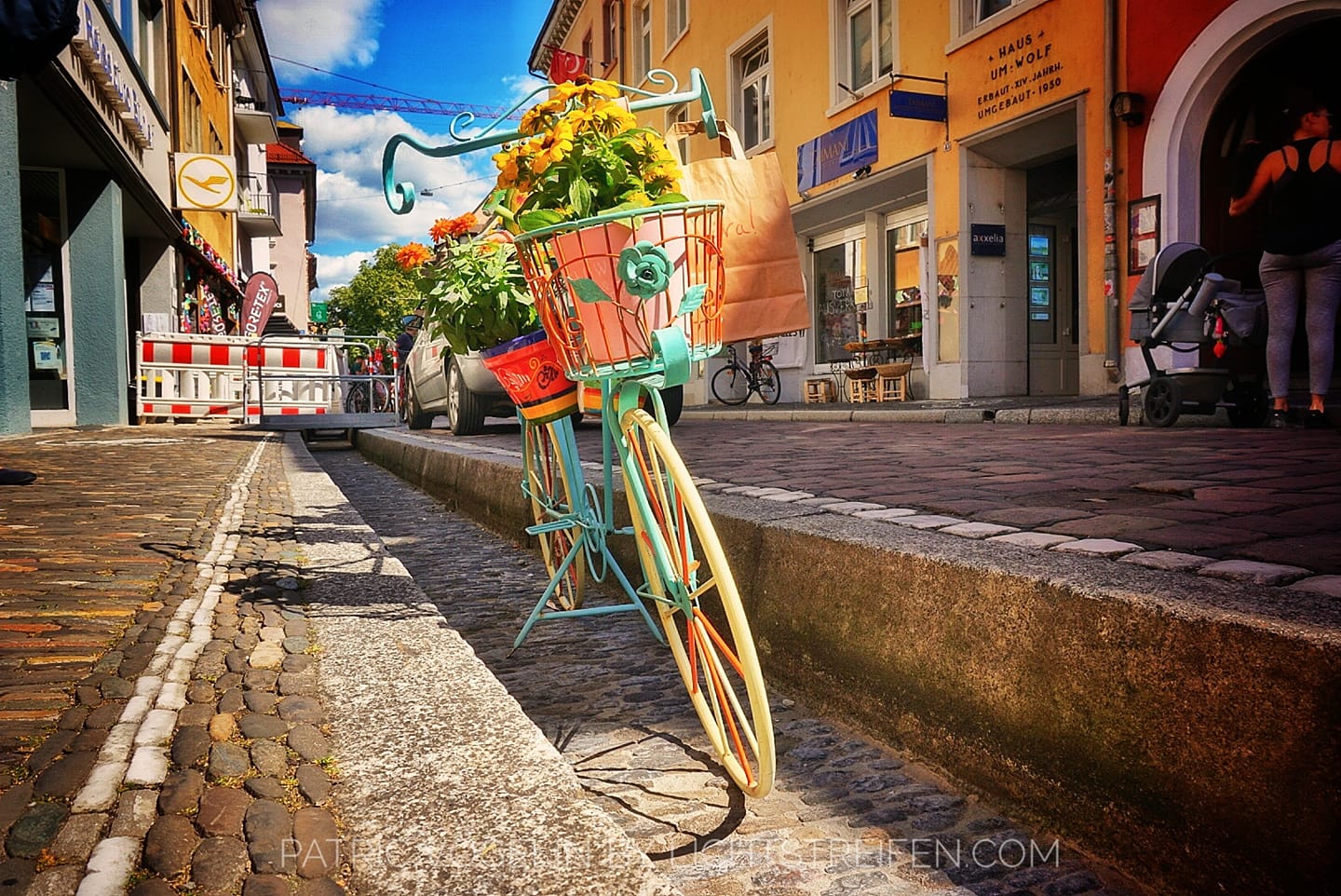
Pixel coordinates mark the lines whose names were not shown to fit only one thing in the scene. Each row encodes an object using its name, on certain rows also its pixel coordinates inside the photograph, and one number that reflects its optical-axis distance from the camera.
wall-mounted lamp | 10.39
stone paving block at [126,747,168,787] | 1.49
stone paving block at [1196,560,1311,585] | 1.73
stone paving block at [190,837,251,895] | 1.23
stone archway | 9.19
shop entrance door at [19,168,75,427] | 13.08
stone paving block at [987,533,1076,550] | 2.24
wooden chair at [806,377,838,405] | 16.95
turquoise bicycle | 1.82
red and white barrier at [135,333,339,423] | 14.91
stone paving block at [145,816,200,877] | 1.27
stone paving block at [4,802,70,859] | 1.29
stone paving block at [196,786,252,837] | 1.37
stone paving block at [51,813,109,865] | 1.28
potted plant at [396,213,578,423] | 2.68
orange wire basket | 1.93
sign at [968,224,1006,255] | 13.26
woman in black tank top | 6.55
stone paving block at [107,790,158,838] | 1.34
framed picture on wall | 10.31
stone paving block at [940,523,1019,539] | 2.43
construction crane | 97.69
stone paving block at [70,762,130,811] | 1.40
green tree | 59.77
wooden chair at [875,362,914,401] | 14.17
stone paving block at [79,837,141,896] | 1.19
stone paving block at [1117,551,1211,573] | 1.89
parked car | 9.13
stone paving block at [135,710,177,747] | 1.65
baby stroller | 7.12
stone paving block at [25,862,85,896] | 1.19
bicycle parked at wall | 18.38
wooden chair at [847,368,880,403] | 14.60
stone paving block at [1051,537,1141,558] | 2.11
